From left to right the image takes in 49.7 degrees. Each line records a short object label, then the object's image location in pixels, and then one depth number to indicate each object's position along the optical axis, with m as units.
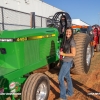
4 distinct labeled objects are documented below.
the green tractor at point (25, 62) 1.86
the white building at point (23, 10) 5.54
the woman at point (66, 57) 2.21
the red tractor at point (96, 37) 5.90
